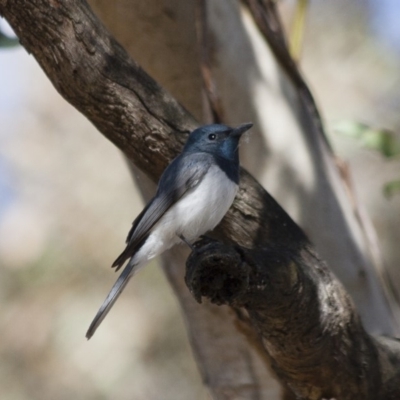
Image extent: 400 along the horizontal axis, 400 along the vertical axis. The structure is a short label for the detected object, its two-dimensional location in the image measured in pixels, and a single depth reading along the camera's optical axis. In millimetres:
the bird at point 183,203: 6168
